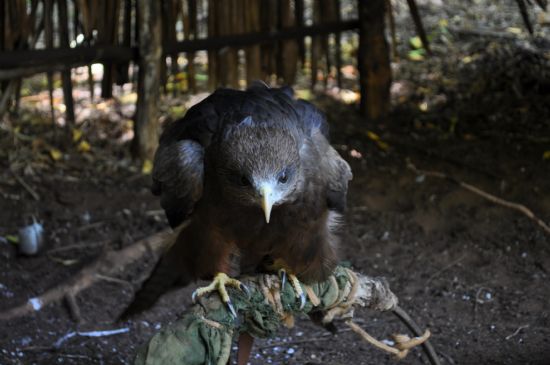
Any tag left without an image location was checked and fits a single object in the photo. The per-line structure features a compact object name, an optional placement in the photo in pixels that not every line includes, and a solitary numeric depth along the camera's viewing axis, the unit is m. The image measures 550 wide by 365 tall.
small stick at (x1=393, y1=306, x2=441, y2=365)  3.37
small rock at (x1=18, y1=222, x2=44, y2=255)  5.47
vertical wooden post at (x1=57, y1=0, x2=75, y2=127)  6.16
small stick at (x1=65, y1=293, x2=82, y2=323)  5.00
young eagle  3.19
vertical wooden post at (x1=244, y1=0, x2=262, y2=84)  6.87
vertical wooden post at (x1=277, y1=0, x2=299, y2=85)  7.11
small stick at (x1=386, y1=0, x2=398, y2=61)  7.29
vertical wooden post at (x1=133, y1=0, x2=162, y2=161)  6.22
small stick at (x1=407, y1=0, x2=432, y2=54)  7.27
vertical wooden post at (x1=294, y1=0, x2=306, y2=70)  7.23
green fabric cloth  2.82
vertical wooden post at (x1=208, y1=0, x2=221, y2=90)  6.78
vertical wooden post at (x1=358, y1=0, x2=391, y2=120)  7.34
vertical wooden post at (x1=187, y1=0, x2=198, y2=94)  6.68
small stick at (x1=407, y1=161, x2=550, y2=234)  4.61
